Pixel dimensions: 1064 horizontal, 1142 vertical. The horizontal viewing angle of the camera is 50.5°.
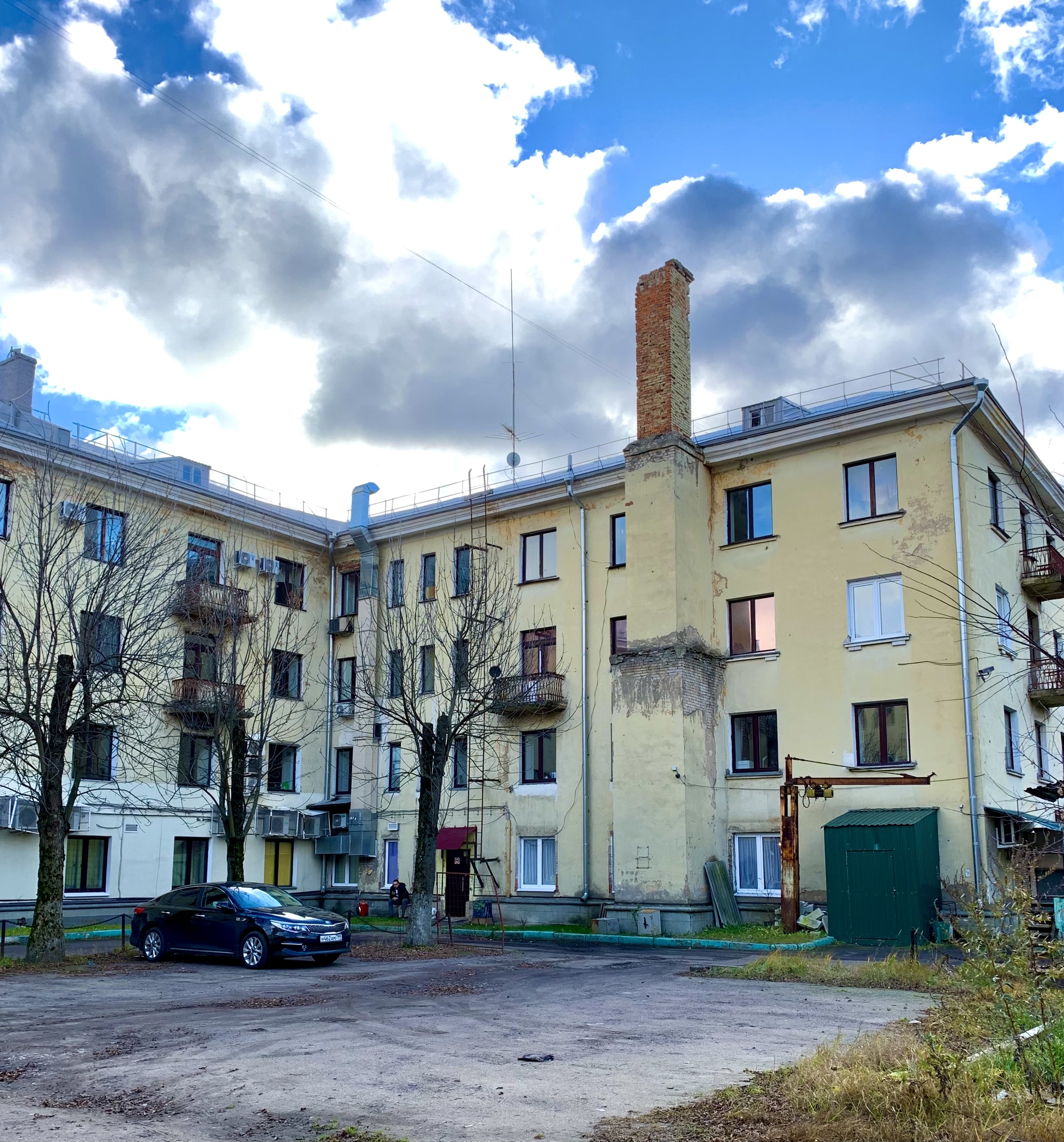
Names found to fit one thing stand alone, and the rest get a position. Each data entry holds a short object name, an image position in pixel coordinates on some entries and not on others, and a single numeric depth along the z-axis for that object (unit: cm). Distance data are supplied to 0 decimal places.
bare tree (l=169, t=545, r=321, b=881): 2612
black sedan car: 1938
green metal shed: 2333
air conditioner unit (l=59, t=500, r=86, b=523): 2336
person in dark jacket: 3086
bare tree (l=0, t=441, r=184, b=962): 2020
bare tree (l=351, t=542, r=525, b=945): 2388
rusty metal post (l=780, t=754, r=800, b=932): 2461
